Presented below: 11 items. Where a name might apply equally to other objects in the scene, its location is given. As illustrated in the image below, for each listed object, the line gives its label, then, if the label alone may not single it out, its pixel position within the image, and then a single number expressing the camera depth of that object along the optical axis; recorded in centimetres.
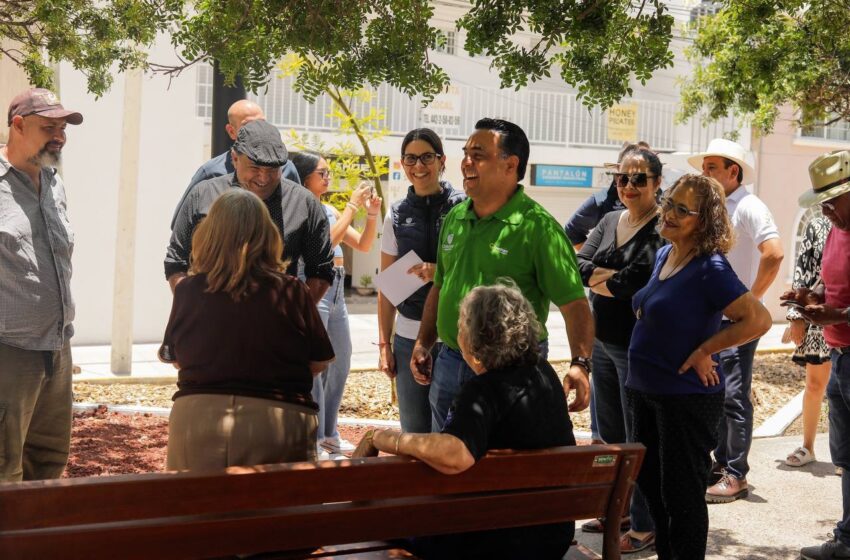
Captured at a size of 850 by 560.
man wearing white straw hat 646
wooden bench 315
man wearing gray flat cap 518
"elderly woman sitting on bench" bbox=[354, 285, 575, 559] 372
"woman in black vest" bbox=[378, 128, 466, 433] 566
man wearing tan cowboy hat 532
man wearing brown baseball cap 478
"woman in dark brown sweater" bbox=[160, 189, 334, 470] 389
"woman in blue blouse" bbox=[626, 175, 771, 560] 468
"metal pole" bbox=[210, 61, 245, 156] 828
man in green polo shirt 461
